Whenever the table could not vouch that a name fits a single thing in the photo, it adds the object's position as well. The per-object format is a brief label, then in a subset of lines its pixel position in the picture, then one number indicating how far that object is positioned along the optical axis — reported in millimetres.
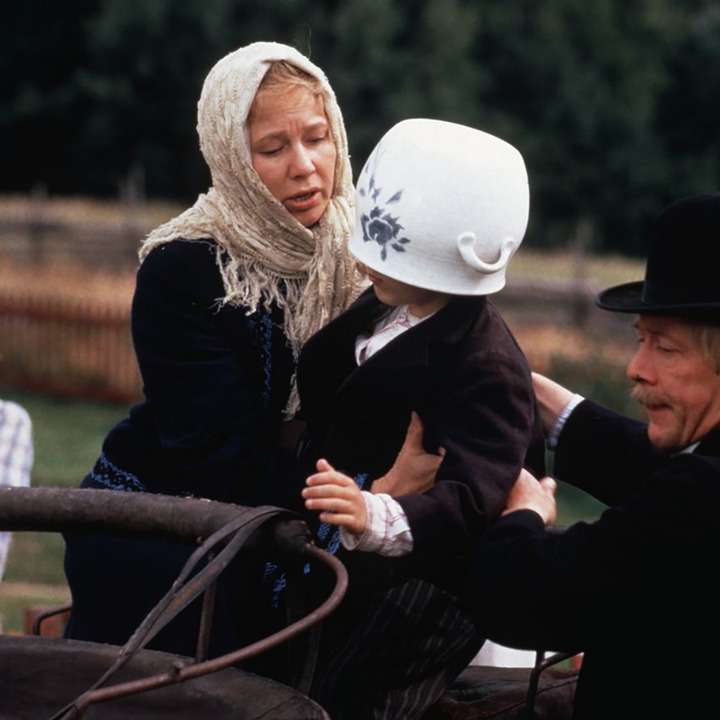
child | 5836
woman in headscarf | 6820
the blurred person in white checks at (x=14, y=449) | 8867
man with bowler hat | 5215
